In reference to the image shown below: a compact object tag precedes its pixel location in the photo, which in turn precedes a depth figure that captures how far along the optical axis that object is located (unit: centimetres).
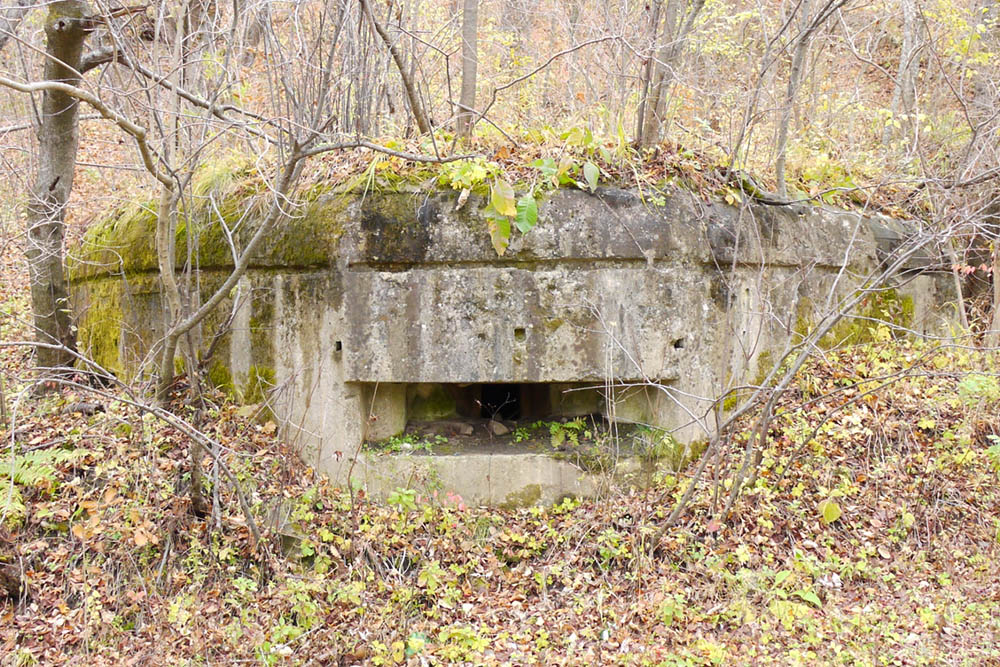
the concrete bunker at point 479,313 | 419
